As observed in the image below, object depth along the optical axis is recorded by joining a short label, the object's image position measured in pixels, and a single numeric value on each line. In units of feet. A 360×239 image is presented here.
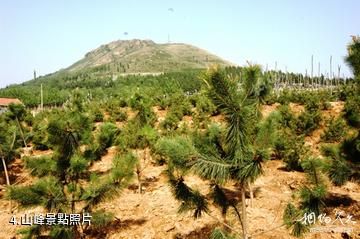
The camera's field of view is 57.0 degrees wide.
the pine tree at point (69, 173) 20.36
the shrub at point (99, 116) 84.58
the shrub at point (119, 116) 81.25
